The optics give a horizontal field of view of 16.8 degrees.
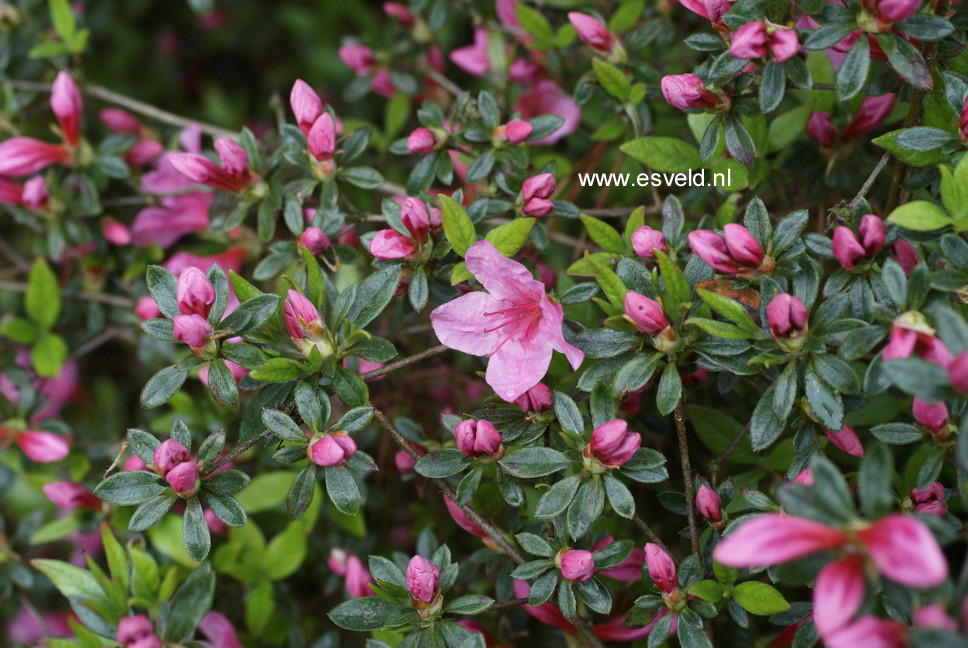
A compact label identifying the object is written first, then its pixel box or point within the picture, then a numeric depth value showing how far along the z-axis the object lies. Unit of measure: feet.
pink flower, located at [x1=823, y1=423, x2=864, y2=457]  2.76
